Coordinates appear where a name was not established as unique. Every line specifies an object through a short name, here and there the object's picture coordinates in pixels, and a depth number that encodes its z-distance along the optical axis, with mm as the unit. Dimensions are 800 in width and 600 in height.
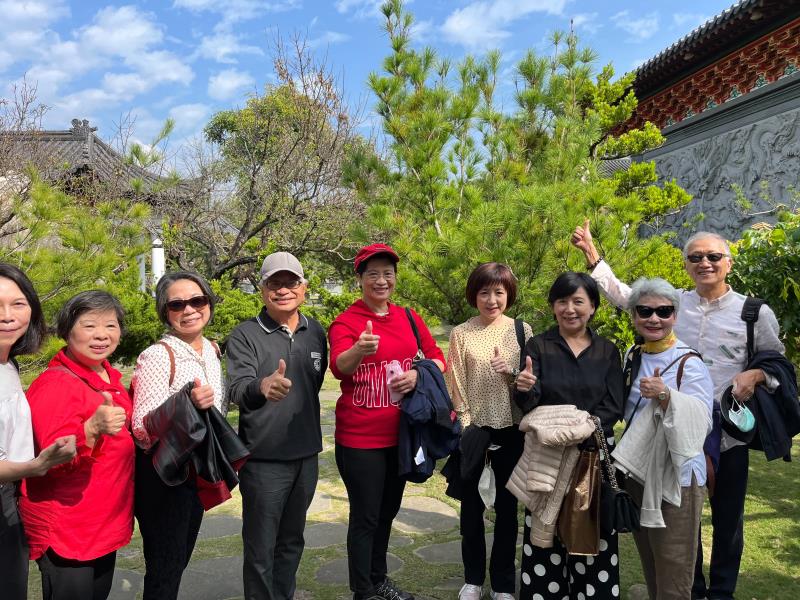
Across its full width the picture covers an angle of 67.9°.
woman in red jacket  1775
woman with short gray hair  2131
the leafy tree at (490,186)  3709
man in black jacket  2295
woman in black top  2334
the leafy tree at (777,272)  3197
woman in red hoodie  2486
